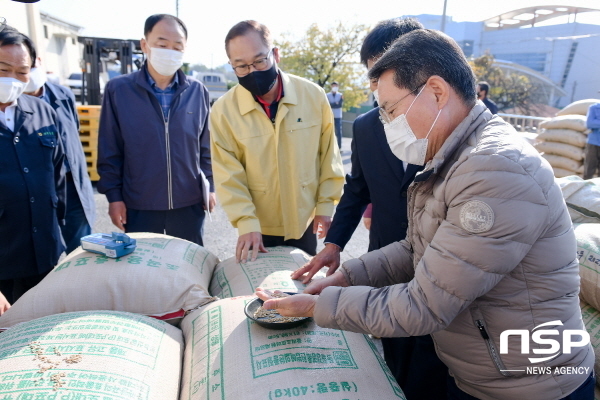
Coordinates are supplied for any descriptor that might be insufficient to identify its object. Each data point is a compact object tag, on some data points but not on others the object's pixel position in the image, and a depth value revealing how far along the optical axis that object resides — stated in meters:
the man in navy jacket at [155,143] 2.77
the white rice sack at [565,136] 5.42
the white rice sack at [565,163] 5.45
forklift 9.24
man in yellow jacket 2.26
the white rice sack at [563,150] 5.43
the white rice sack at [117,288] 1.83
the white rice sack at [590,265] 1.81
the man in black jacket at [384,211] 1.94
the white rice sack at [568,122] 5.45
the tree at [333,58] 17.08
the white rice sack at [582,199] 2.12
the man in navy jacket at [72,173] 2.76
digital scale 2.02
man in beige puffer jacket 1.04
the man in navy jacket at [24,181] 2.30
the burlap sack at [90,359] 1.28
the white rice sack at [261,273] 2.02
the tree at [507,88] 21.23
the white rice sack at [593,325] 1.68
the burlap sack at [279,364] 1.32
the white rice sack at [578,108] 5.77
